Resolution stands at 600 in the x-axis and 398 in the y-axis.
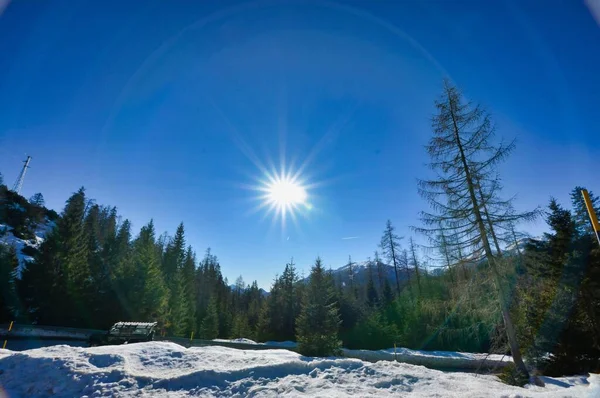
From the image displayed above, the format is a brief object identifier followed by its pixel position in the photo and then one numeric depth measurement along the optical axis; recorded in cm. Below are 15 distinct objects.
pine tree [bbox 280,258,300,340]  3444
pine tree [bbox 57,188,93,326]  2462
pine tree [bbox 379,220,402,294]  3956
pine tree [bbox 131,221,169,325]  2516
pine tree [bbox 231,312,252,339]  3825
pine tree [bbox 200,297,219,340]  3501
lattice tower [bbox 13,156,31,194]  4766
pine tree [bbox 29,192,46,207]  5827
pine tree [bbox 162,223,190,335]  3097
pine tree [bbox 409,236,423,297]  3692
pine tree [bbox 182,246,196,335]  3611
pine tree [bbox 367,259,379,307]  4106
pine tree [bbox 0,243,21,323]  2222
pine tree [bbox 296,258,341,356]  1831
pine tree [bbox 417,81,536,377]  1123
